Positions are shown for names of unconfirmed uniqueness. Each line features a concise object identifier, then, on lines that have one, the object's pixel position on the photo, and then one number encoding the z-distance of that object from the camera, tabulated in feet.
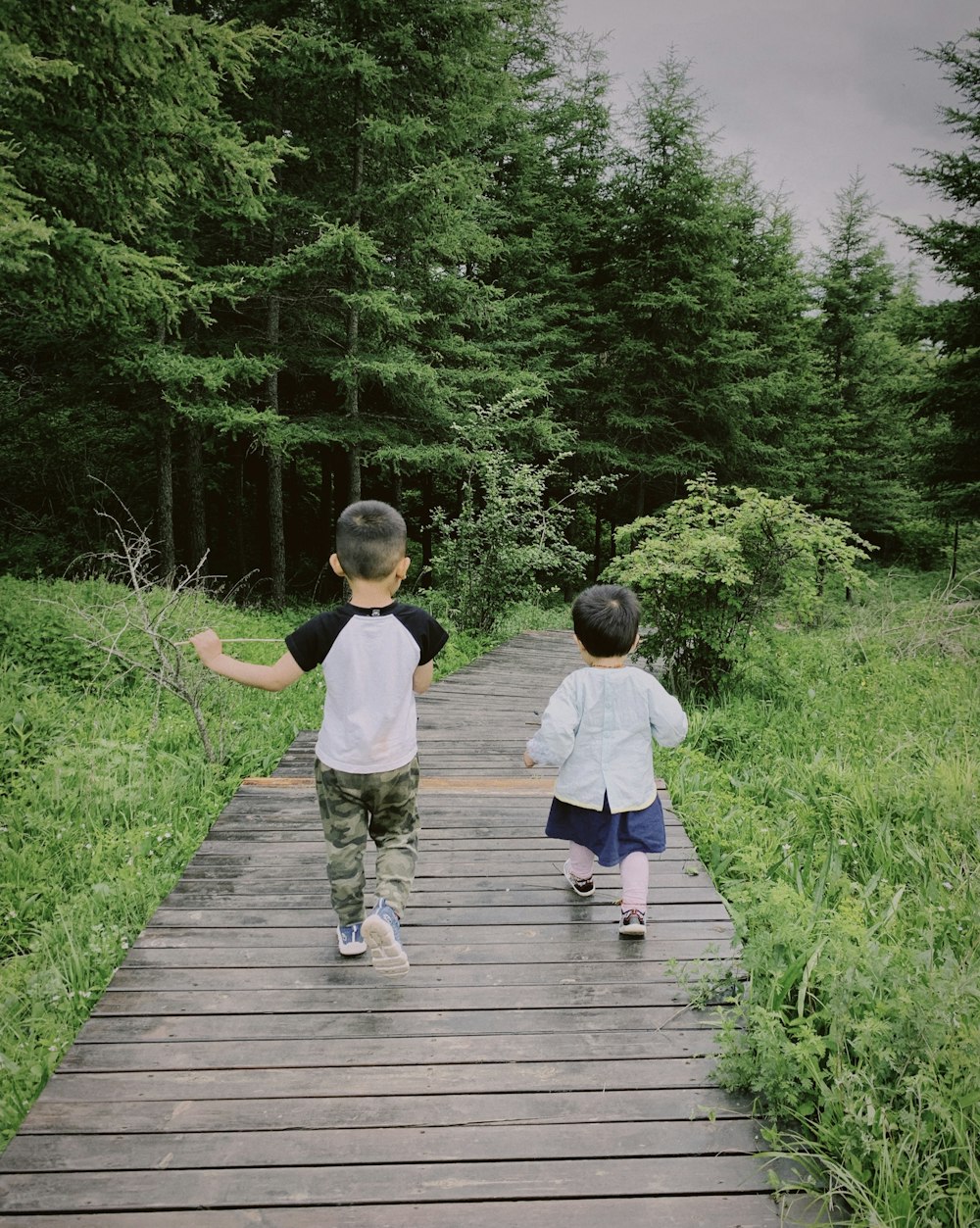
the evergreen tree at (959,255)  39.27
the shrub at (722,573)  20.40
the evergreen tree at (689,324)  57.52
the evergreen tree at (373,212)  37.22
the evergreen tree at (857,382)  67.15
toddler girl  9.97
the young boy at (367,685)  8.57
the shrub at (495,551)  33.65
